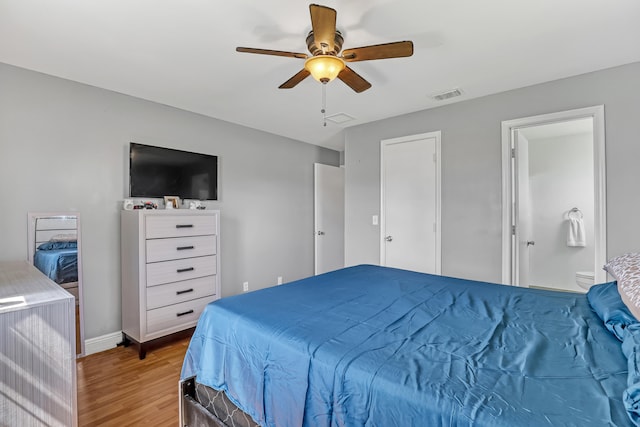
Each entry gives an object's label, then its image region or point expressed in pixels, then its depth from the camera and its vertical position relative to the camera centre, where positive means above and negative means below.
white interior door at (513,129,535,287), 2.86 +0.01
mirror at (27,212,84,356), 2.42 -0.28
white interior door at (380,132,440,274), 3.29 +0.10
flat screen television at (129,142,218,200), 2.92 +0.42
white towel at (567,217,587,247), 4.27 -0.33
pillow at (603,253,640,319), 1.10 -0.29
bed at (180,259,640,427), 0.78 -0.47
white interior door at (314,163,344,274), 4.82 -0.07
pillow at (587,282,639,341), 1.09 -0.40
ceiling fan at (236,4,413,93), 1.56 +0.88
